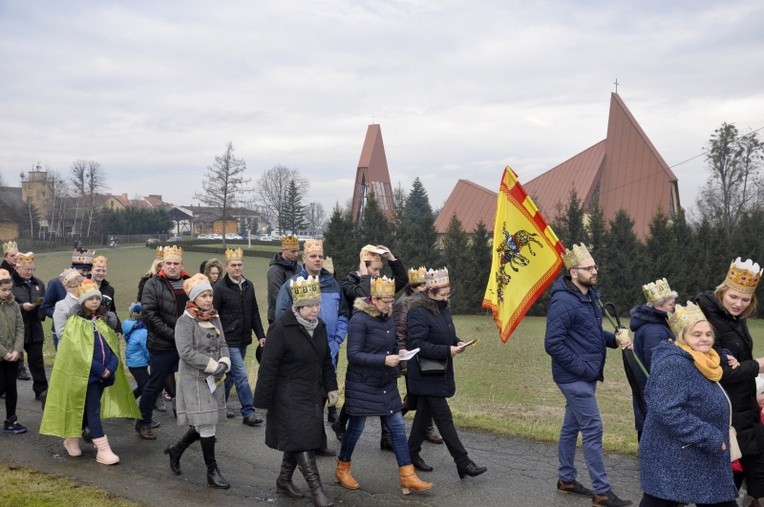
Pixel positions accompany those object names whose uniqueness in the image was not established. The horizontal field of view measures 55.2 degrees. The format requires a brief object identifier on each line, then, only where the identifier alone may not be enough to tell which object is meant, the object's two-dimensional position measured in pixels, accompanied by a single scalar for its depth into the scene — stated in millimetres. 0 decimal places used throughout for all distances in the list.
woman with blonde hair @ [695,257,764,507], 5102
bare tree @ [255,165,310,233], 104312
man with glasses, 5844
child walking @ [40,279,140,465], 6910
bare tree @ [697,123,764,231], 49406
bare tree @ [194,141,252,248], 80312
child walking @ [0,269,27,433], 7789
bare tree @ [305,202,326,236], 122625
